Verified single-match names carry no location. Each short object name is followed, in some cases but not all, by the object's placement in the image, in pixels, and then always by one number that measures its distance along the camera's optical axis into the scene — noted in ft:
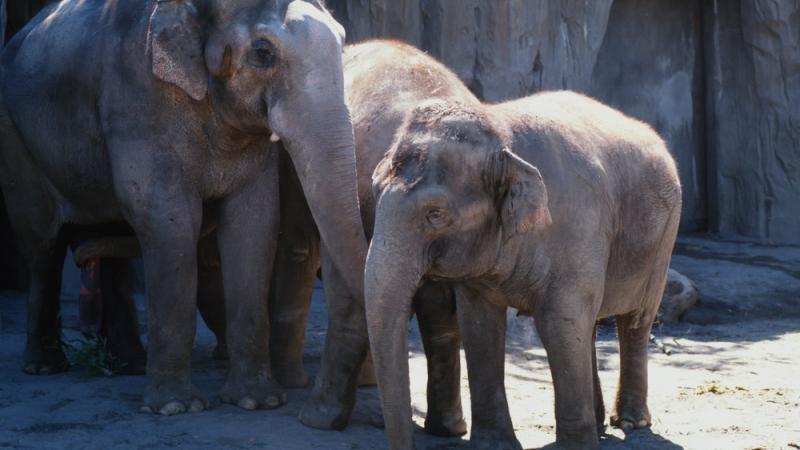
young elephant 28.17
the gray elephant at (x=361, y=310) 34.45
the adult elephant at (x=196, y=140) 34.22
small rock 56.39
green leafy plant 41.09
